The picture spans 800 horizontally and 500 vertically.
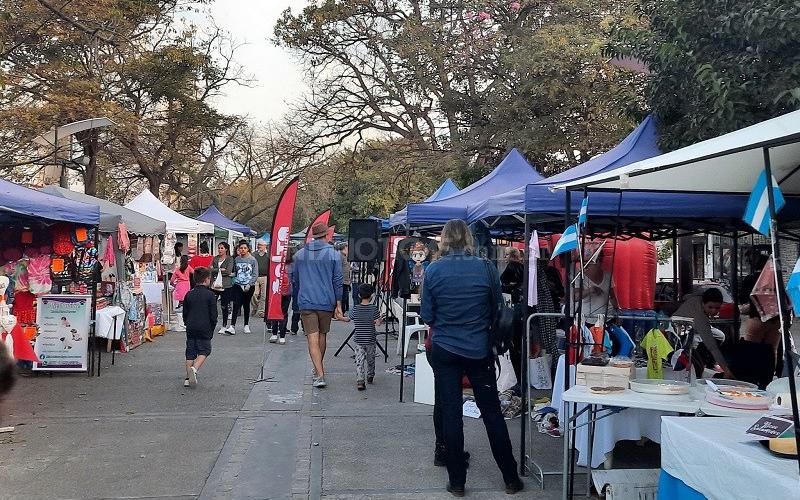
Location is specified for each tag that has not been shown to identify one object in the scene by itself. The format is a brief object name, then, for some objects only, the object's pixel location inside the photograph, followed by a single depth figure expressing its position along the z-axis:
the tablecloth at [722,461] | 2.97
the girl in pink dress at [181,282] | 15.50
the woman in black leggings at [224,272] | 14.41
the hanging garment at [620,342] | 6.30
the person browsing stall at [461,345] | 5.07
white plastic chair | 10.91
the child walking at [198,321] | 8.95
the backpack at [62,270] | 9.67
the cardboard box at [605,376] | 4.71
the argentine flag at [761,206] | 3.12
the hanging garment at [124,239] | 10.86
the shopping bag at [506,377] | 7.95
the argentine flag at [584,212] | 5.12
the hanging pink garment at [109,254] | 11.17
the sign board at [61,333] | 9.57
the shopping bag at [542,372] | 8.21
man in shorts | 8.84
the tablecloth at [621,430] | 5.29
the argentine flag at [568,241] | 5.43
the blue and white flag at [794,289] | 2.76
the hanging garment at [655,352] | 5.27
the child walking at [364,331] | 9.07
